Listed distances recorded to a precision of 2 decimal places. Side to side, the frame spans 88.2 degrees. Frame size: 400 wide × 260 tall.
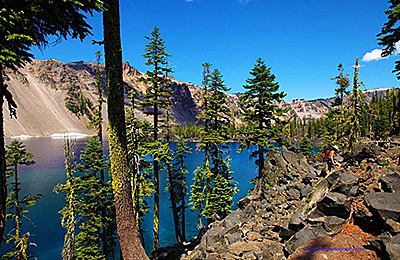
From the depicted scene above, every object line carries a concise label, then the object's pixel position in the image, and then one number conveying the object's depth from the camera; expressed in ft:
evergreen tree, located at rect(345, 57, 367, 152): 52.47
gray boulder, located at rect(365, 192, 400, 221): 18.16
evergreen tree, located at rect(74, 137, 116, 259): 48.04
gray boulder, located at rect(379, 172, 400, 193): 21.14
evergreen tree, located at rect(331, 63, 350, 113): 76.69
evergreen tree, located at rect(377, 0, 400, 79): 34.06
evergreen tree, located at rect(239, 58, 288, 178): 51.93
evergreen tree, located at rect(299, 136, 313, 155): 111.34
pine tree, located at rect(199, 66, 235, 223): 58.70
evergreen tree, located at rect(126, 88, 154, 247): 42.62
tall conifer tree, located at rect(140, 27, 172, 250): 47.47
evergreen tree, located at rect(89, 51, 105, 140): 54.34
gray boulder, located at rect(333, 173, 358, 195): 23.81
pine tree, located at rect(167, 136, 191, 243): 62.50
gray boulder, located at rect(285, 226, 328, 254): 20.43
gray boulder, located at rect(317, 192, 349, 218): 22.17
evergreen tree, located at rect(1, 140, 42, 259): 45.03
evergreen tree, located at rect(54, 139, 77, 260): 35.63
